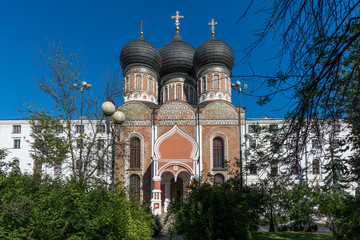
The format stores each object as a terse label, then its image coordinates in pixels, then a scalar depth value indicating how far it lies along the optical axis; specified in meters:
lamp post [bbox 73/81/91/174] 11.90
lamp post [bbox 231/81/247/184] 13.57
